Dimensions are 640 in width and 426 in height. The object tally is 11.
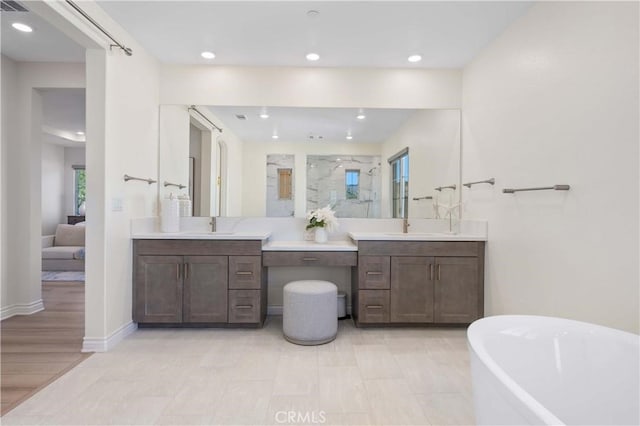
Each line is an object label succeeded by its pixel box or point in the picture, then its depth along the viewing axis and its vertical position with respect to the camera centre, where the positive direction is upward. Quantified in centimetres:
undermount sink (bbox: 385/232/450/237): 328 -23
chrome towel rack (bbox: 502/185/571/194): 196 +15
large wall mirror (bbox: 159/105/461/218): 338 +51
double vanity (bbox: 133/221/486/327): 287 -59
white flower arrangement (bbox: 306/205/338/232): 319 -9
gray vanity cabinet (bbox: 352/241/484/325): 292 -65
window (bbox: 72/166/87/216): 723 +41
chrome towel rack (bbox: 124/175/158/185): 271 +26
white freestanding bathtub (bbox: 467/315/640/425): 128 -67
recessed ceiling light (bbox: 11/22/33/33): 260 +147
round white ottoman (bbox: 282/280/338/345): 261 -85
